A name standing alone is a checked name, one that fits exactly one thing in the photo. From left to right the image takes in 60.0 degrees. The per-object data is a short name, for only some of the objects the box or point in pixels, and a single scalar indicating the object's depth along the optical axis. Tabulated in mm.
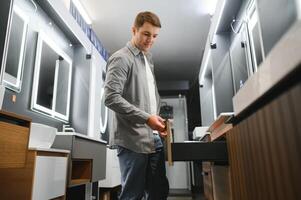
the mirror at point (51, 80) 2505
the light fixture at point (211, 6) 3432
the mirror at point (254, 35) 2259
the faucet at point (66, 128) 2778
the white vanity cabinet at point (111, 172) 3508
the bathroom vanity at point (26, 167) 1097
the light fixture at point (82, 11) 3266
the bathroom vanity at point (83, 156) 2164
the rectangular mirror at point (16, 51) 2041
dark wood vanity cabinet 544
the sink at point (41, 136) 1591
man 1228
